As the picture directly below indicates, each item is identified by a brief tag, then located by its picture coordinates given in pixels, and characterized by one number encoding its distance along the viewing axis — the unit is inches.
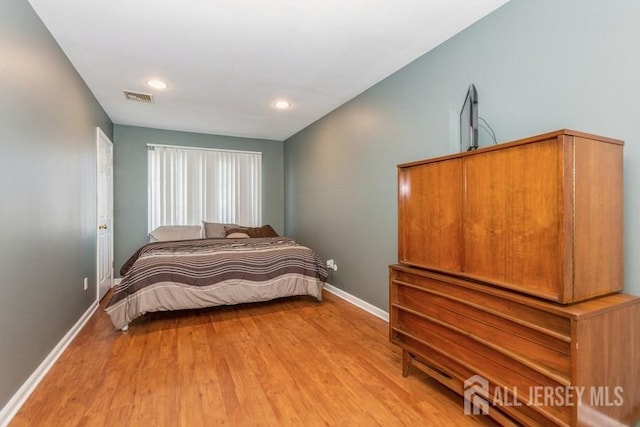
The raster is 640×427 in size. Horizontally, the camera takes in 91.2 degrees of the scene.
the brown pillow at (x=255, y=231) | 196.7
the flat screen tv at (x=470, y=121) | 73.9
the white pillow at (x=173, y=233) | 185.9
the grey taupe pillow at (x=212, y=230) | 198.4
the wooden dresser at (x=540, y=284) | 49.3
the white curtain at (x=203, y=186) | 197.8
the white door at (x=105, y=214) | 150.3
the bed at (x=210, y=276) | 118.0
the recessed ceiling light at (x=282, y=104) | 149.4
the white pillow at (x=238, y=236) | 187.8
